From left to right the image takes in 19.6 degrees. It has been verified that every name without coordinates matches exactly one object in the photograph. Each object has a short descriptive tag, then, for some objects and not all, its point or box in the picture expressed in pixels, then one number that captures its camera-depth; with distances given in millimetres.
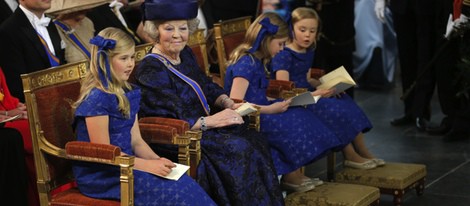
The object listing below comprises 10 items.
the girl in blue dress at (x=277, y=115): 7647
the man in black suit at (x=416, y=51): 10466
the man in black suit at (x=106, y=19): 8903
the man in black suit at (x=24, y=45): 7396
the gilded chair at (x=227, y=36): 8597
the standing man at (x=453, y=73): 9771
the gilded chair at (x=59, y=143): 5884
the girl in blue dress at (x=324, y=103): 8353
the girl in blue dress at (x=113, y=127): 5984
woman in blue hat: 6629
